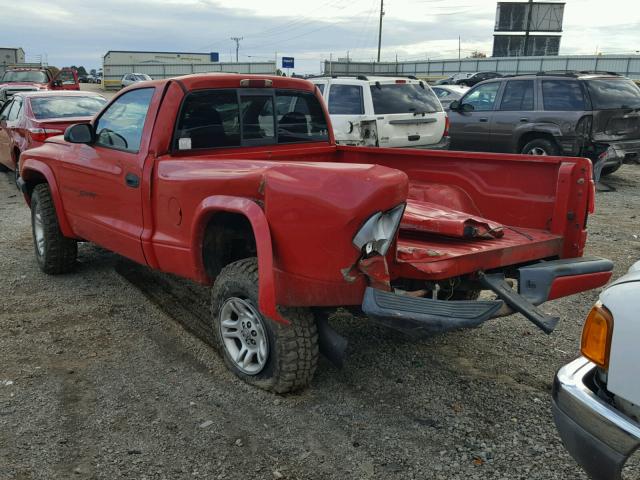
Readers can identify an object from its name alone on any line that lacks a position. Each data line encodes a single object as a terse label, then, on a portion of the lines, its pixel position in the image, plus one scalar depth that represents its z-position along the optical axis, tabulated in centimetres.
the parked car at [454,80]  3023
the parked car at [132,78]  3668
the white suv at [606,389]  194
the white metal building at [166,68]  4850
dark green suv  973
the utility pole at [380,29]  5531
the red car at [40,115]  913
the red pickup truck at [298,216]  295
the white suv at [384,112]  984
